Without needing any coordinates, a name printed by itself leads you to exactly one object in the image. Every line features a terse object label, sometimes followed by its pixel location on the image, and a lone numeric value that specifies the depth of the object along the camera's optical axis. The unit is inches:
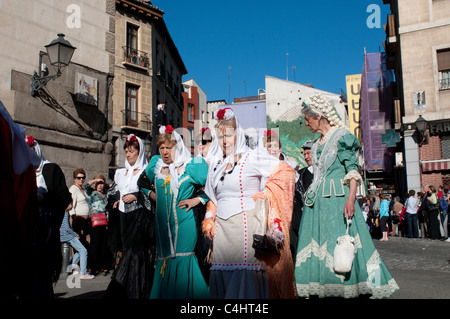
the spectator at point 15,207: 95.9
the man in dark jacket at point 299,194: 269.7
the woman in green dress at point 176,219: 208.2
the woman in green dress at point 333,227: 180.5
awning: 886.4
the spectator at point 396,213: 860.0
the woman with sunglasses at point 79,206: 400.8
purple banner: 1322.6
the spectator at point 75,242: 353.7
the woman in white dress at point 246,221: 169.2
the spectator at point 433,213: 717.3
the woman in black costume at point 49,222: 173.9
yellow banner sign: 1859.0
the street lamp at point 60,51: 555.8
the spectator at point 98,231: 391.5
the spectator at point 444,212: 716.0
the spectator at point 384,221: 737.6
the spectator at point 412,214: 763.4
